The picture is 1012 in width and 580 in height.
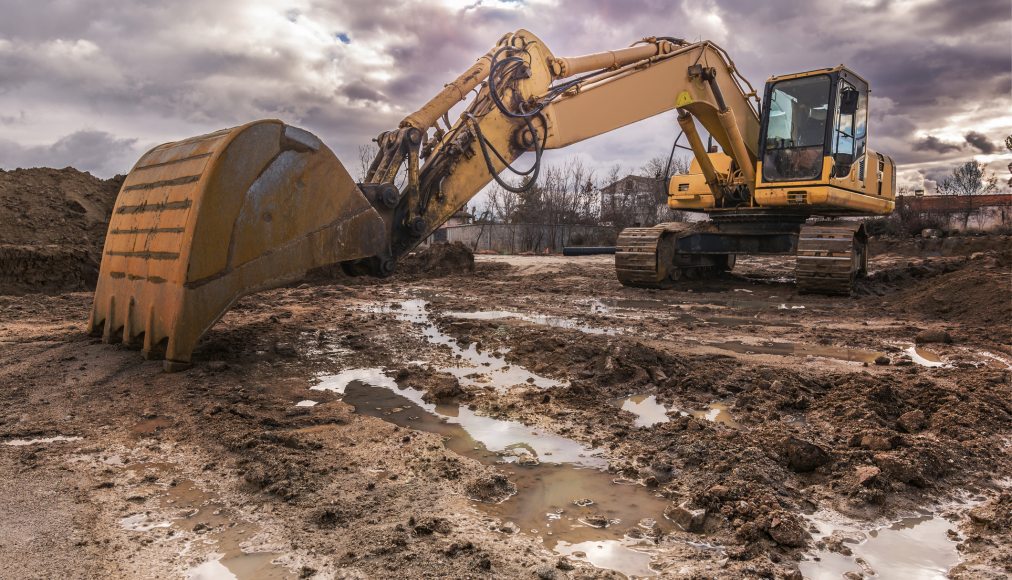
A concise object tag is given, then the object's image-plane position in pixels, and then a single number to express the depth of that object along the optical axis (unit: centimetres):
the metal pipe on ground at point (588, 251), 1975
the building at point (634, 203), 3147
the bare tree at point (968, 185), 2866
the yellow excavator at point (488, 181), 456
